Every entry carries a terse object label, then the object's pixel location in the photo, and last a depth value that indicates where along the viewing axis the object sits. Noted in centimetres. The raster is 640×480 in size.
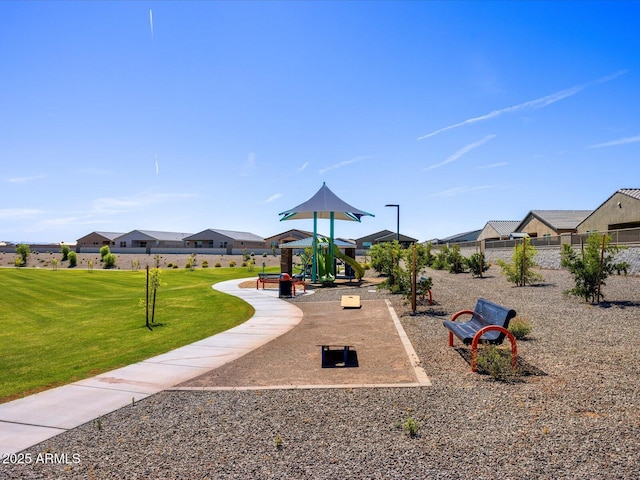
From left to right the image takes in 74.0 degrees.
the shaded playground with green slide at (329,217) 2570
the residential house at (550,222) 4928
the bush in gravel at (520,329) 980
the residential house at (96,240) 8838
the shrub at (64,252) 5612
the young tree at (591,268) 1441
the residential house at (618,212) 3300
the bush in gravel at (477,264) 2670
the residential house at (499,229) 6348
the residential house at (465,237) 8725
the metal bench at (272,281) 2071
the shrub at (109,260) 5025
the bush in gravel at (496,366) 698
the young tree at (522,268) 2064
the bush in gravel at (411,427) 487
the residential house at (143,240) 8606
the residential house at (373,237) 8751
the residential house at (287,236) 8270
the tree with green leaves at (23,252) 5288
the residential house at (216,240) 8400
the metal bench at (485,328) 728
